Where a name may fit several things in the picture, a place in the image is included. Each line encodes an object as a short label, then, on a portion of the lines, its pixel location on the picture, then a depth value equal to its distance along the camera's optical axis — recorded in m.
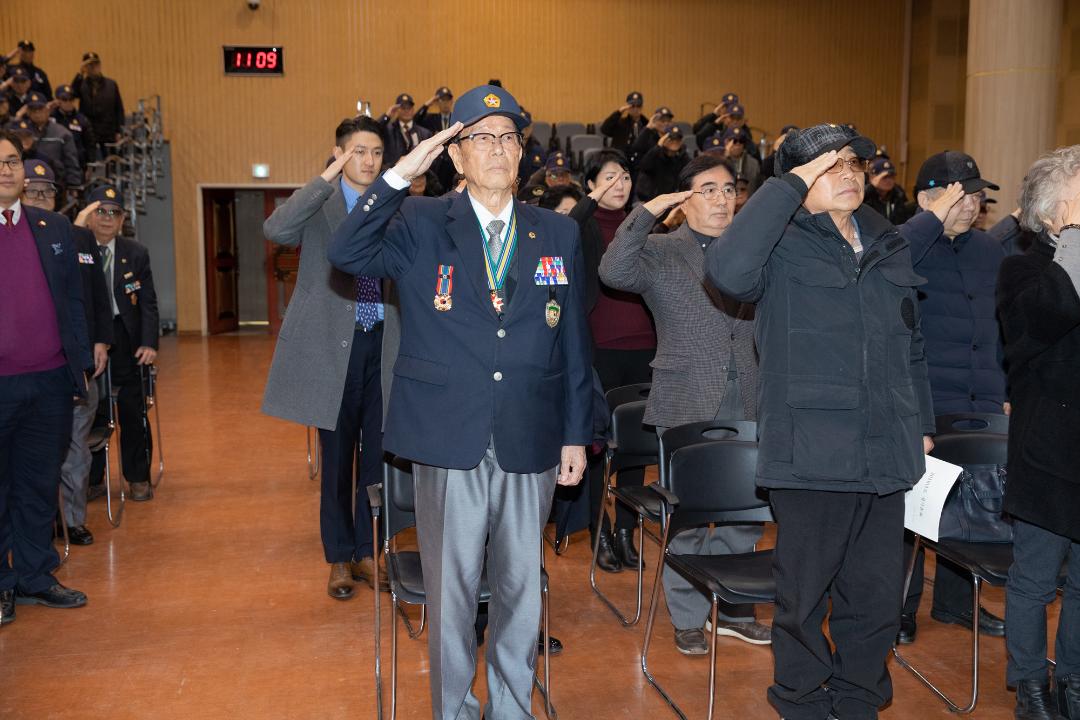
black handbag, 3.37
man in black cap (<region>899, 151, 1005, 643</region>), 3.89
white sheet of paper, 2.82
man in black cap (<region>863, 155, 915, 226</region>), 7.38
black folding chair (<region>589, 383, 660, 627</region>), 4.27
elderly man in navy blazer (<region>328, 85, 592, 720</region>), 2.65
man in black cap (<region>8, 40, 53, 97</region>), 11.95
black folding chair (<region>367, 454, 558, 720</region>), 3.02
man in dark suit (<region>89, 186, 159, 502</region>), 5.65
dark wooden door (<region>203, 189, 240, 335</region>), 15.09
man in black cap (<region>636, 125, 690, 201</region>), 9.94
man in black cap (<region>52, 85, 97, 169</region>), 11.98
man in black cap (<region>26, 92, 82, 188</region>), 10.46
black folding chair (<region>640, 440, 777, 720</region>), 3.26
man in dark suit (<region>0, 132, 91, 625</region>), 3.86
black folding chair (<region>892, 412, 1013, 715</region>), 3.20
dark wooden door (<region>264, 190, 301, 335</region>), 15.22
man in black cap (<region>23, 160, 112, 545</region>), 4.94
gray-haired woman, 2.92
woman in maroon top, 4.68
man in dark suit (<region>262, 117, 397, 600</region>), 3.92
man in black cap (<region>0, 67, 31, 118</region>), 11.16
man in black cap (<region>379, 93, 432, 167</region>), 11.37
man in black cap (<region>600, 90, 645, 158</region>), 13.37
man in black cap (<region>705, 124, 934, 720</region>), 2.60
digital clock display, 14.59
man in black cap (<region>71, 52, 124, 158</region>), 13.06
